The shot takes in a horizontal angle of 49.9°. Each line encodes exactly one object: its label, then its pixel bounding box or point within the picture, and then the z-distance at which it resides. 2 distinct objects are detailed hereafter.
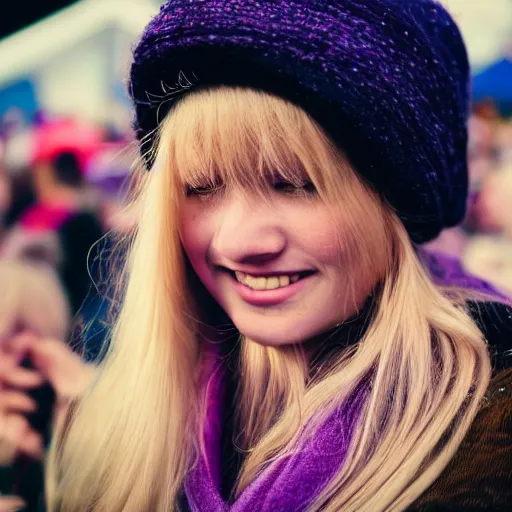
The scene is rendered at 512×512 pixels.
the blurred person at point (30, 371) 0.80
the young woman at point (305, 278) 0.53
